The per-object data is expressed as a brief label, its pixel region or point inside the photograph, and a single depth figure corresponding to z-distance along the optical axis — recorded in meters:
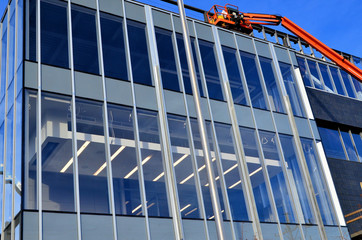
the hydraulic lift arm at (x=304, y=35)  28.41
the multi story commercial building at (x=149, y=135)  15.95
